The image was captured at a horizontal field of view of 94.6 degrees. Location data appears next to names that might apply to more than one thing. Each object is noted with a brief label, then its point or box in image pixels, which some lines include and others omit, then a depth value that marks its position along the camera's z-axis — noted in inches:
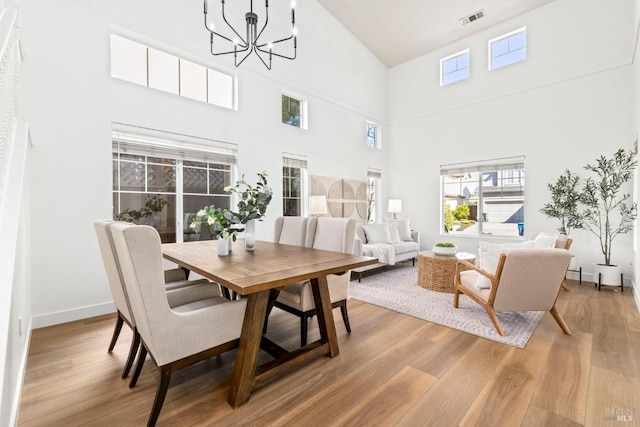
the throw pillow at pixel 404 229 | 229.0
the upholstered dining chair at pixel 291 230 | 123.1
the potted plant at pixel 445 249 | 157.8
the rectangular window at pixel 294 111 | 199.5
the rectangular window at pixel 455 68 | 231.9
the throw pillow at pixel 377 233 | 204.1
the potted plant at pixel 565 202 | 174.4
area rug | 105.0
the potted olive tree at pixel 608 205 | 158.7
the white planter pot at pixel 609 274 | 155.9
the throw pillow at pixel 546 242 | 116.7
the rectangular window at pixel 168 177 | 133.2
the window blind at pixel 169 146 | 131.1
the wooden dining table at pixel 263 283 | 65.9
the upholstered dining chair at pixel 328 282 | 90.5
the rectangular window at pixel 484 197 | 210.3
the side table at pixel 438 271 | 150.8
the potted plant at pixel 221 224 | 90.0
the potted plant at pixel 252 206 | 95.0
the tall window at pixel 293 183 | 196.1
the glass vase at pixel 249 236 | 100.9
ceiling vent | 203.6
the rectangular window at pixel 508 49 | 205.7
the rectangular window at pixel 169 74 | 133.9
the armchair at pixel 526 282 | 94.8
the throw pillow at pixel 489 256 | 106.0
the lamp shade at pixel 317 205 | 192.2
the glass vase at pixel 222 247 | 91.1
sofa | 185.3
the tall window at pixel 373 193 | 263.7
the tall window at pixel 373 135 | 266.8
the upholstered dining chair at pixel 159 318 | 55.5
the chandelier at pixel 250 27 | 95.8
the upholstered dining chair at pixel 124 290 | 69.8
